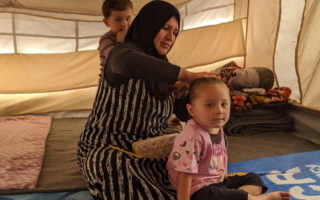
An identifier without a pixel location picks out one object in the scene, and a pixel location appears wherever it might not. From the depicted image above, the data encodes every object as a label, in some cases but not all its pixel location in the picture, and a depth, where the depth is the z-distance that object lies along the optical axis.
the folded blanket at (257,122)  2.42
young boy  1.87
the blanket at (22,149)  1.62
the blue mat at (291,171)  1.50
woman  1.17
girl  1.12
